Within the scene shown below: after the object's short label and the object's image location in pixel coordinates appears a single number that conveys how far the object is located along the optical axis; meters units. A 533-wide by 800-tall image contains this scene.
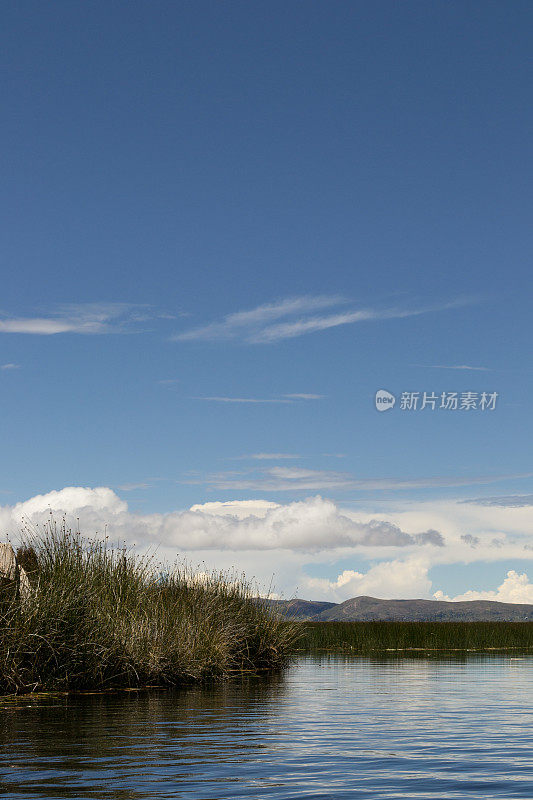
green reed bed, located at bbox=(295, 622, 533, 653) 50.50
